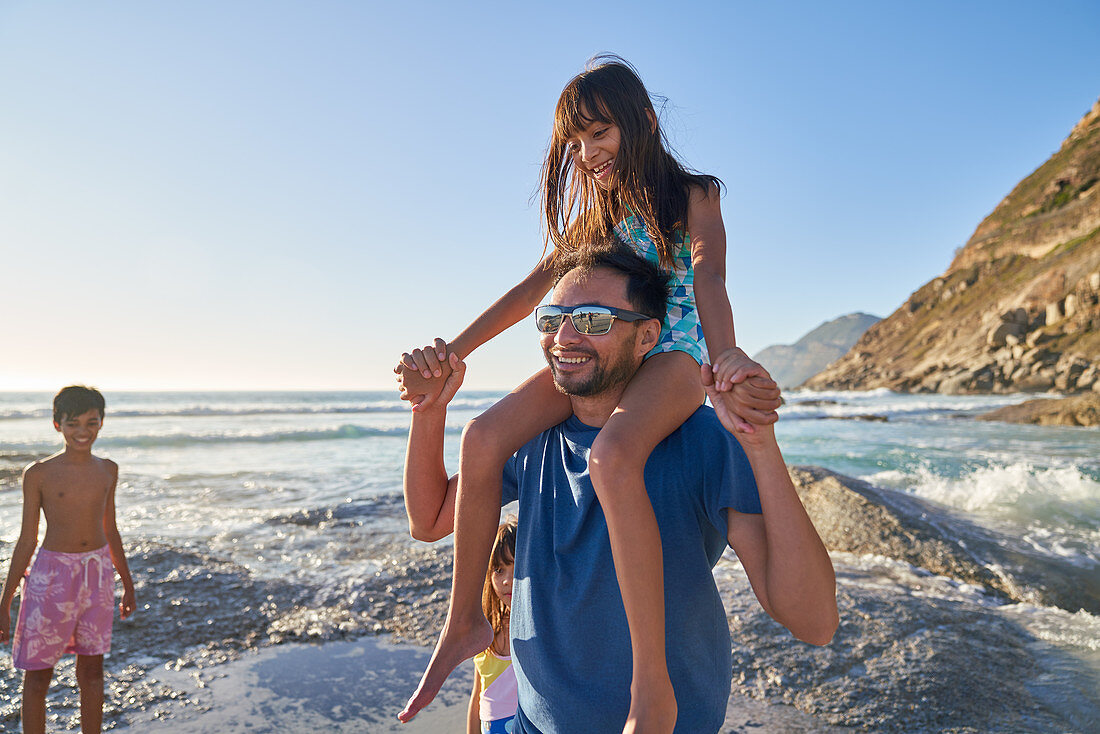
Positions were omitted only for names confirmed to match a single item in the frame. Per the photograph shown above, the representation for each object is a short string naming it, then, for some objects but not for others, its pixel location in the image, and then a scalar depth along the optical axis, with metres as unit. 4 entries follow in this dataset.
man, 1.49
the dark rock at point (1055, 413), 18.53
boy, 3.41
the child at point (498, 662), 2.68
